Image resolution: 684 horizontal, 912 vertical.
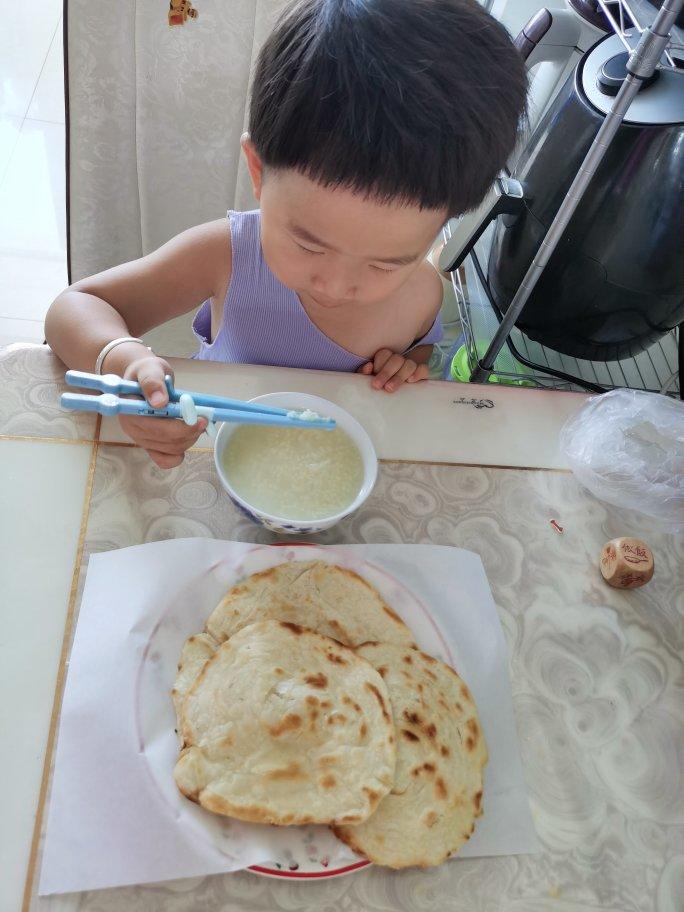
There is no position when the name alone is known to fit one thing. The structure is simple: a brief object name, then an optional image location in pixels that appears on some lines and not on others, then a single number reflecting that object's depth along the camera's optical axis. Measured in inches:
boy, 26.7
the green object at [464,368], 49.6
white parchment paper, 24.0
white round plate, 24.5
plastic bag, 38.3
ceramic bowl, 30.9
